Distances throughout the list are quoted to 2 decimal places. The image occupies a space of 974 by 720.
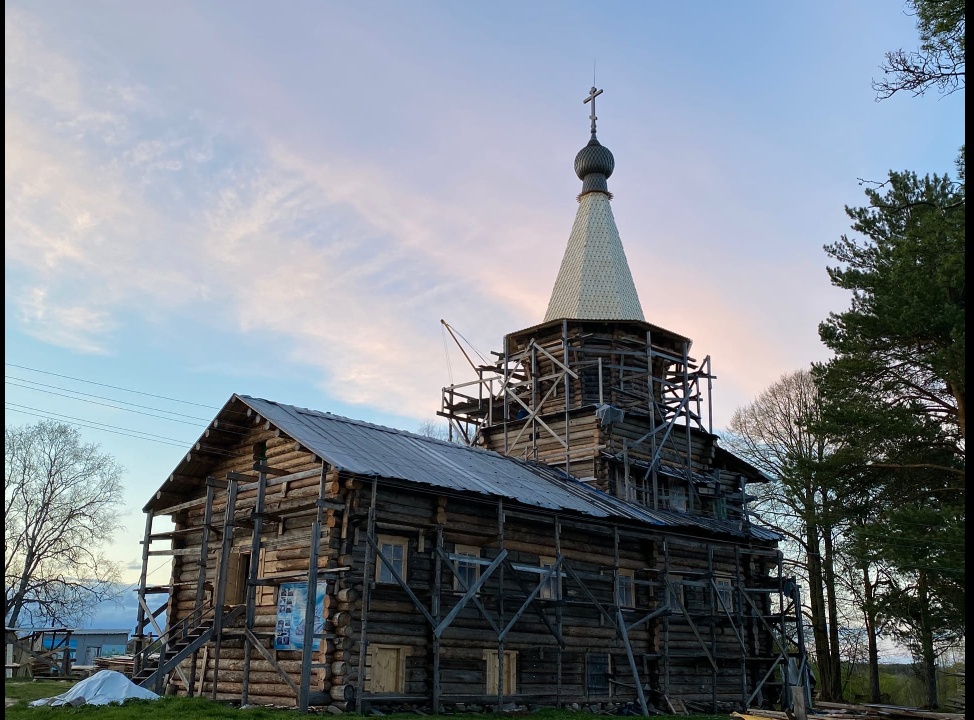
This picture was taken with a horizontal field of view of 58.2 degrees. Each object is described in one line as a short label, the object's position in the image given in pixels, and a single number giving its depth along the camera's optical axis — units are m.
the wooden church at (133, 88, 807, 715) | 19.53
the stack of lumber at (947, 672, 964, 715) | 22.27
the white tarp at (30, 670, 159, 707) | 17.69
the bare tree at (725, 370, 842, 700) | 35.72
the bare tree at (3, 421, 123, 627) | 41.34
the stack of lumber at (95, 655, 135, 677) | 25.95
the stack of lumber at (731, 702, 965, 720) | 14.62
